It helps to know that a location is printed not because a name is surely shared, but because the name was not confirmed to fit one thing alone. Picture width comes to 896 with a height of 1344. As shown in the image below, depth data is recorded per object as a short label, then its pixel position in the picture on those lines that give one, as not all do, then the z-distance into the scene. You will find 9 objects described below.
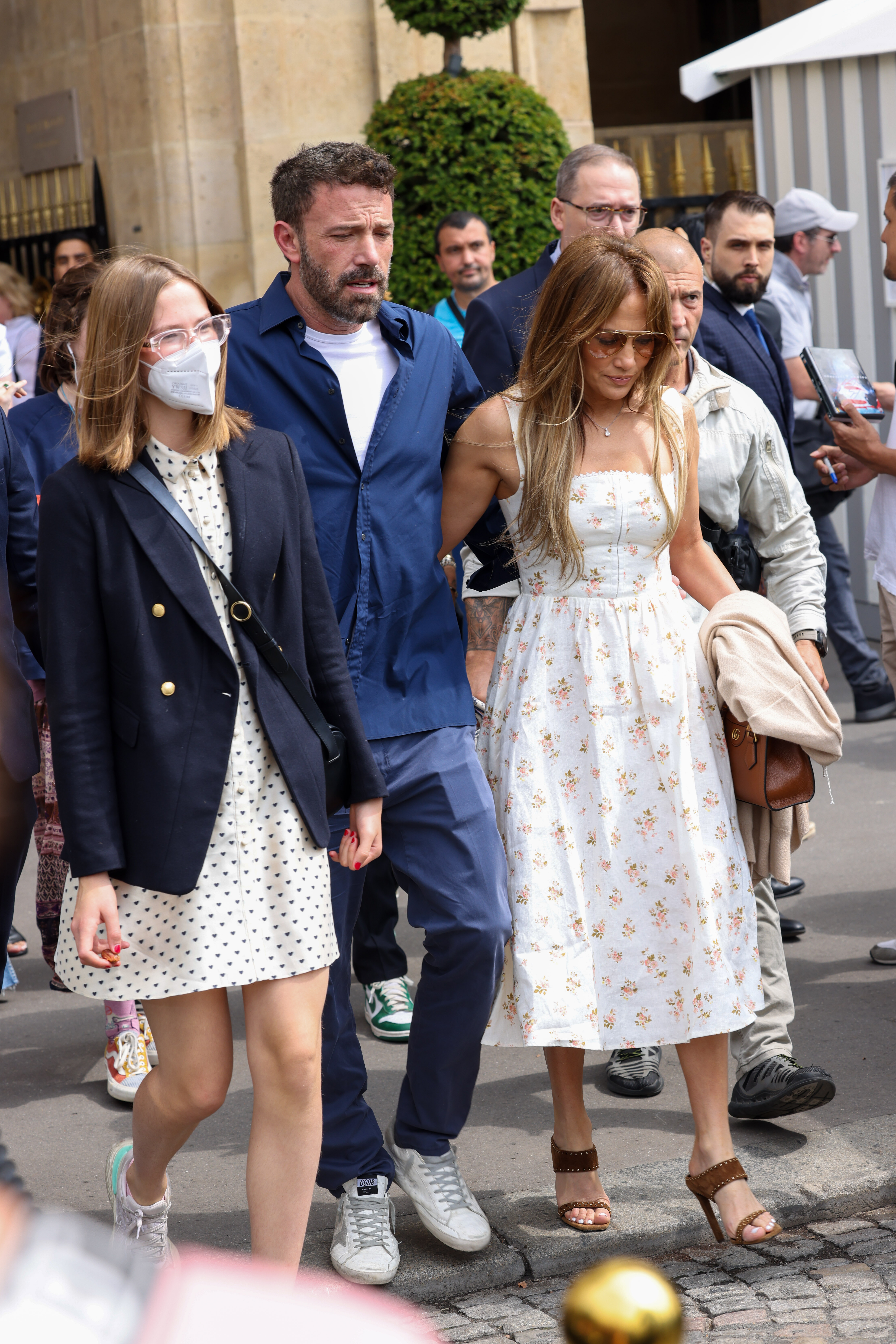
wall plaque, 23.92
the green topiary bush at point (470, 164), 18.17
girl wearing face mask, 5.39
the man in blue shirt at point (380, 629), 6.51
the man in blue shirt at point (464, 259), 15.68
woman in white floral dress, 6.50
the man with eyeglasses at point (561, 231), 8.19
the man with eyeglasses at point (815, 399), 15.45
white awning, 17.25
